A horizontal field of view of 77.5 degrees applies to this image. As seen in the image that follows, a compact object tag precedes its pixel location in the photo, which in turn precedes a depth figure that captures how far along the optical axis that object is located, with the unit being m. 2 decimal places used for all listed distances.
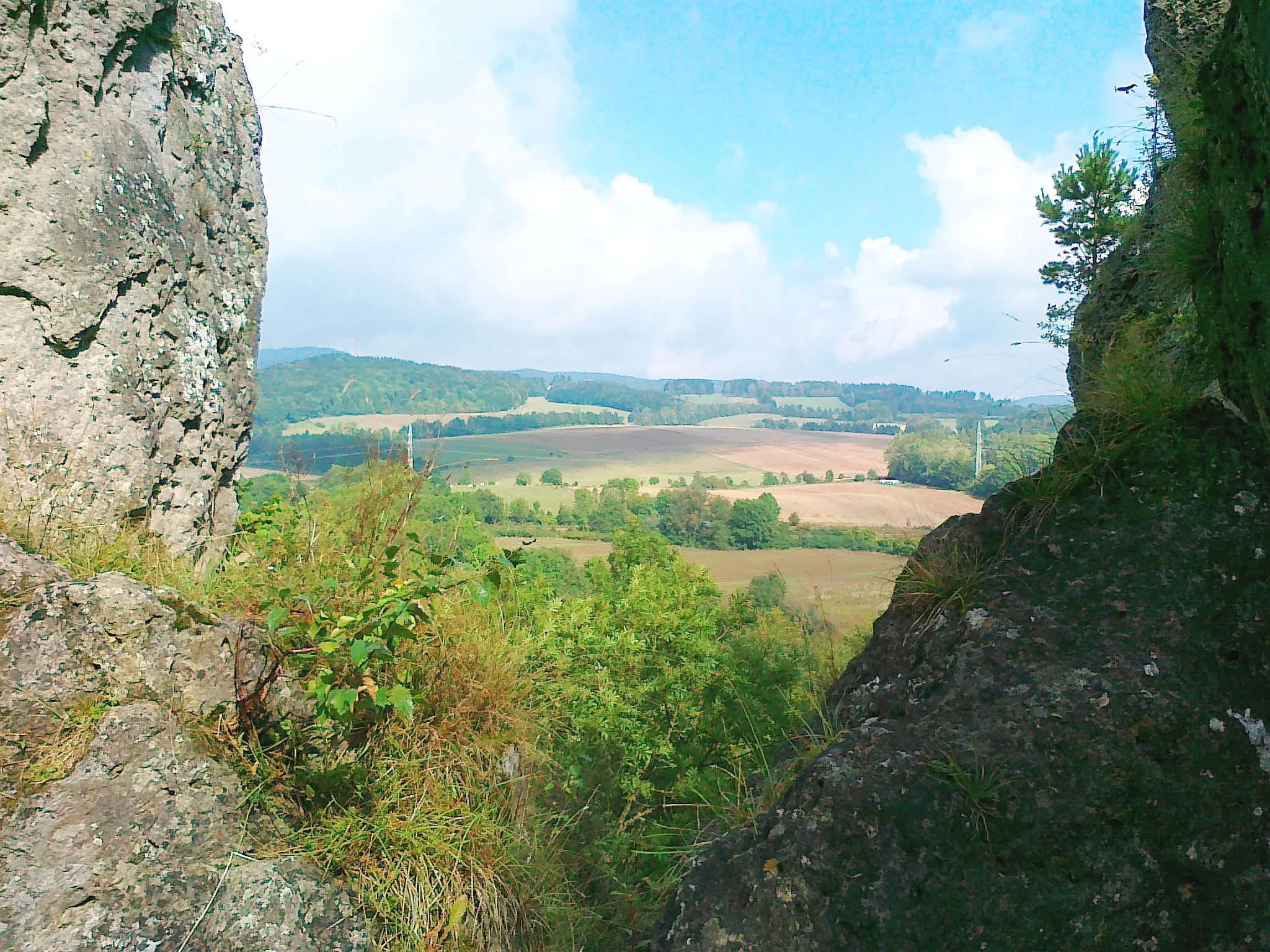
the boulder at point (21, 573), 3.19
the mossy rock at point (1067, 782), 2.11
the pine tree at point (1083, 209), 15.13
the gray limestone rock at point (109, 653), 2.99
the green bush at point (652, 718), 4.05
